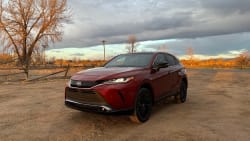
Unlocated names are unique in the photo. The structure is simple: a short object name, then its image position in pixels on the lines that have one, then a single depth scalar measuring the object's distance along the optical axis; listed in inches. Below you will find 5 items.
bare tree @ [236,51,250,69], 2154.3
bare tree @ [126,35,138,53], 1995.8
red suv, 194.4
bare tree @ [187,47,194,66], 2560.8
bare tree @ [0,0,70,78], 1093.1
